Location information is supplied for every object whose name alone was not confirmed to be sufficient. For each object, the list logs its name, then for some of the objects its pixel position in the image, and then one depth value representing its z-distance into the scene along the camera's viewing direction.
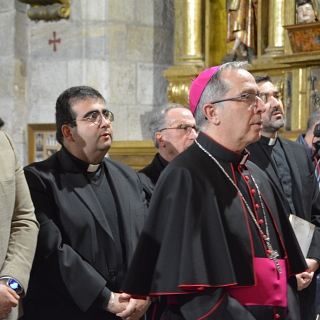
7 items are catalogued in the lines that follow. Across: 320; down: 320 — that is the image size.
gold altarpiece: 6.92
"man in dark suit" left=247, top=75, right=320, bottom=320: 4.03
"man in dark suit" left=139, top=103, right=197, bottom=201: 4.57
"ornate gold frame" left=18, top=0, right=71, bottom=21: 7.88
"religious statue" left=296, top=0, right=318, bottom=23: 6.74
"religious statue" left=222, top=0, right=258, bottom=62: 7.46
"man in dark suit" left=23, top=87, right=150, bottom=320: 3.42
